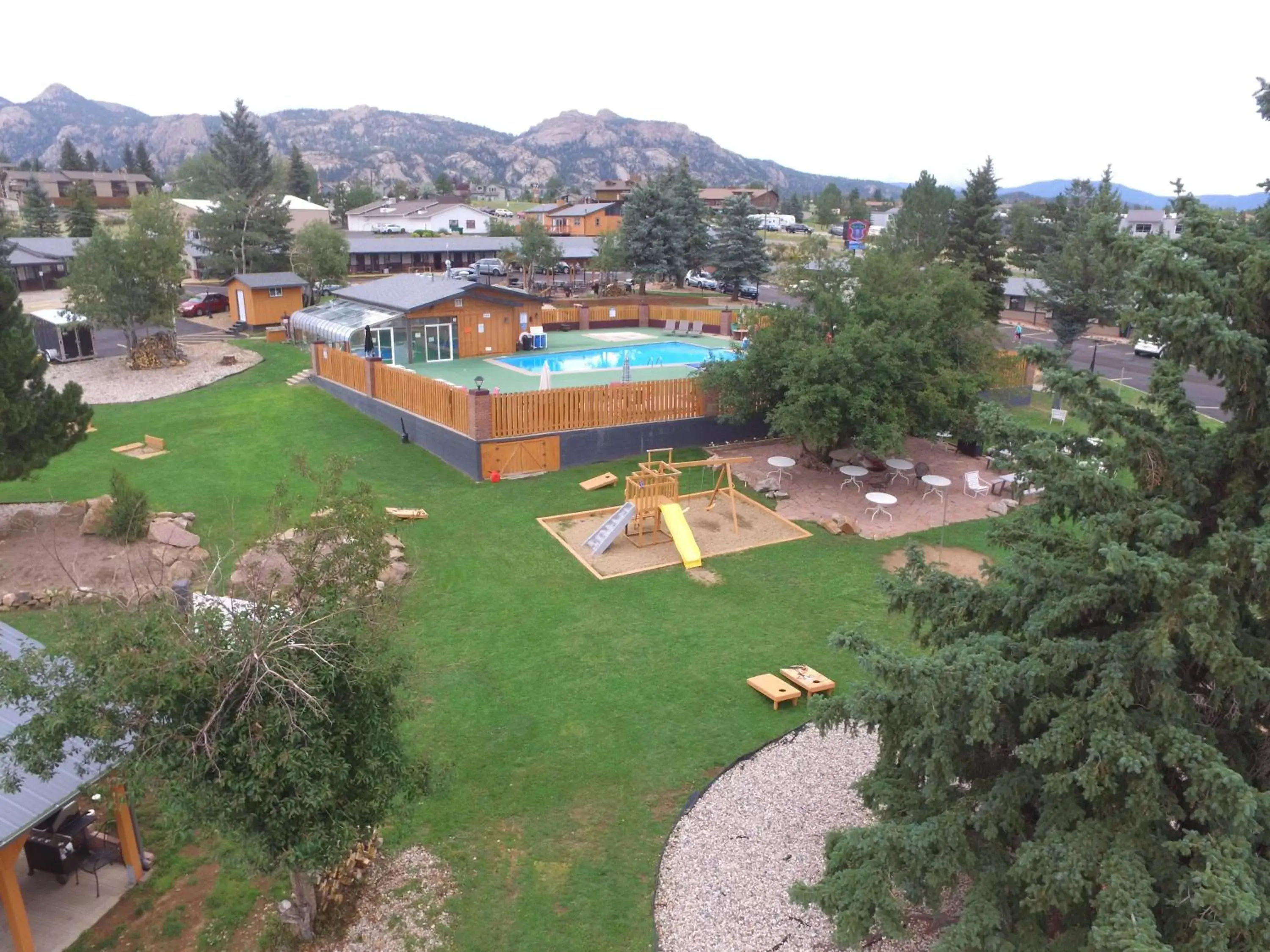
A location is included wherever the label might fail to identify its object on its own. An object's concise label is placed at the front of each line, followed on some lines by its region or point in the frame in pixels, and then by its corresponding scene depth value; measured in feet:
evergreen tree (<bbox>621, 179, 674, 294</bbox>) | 182.91
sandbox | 55.77
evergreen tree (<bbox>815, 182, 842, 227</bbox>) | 417.49
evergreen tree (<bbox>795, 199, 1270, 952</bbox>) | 18.07
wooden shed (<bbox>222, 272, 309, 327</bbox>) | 138.62
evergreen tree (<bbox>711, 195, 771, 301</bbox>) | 181.68
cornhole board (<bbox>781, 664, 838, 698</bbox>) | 40.11
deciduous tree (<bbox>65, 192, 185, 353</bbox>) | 100.07
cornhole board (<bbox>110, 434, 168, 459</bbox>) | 74.79
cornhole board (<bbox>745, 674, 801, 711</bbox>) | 39.24
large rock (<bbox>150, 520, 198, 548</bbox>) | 54.03
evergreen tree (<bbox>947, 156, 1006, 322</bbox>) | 136.87
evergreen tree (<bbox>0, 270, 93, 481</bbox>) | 51.62
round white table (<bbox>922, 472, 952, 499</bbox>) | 64.54
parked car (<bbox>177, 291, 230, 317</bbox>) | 155.22
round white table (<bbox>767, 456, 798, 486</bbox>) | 69.72
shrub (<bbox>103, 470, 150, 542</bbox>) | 53.01
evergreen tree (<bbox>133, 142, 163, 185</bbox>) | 403.95
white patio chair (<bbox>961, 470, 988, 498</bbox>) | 68.59
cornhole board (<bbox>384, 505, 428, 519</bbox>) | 60.83
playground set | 55.98
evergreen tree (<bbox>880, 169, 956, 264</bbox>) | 172.04
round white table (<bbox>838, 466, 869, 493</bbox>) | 69.15
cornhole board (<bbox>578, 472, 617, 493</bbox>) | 68.90
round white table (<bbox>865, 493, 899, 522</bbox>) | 61.52
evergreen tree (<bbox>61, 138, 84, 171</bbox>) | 385.29
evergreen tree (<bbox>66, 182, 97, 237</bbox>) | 213.87
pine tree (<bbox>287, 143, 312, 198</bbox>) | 337.11
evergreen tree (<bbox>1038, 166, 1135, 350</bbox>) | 107.14
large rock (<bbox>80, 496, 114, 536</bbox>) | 54.44
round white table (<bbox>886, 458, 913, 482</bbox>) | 70.90
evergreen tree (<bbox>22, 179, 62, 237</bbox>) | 234.79
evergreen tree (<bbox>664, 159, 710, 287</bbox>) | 184.44
